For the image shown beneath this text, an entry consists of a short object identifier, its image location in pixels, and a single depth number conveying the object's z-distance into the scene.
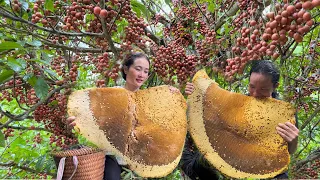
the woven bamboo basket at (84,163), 1.25
